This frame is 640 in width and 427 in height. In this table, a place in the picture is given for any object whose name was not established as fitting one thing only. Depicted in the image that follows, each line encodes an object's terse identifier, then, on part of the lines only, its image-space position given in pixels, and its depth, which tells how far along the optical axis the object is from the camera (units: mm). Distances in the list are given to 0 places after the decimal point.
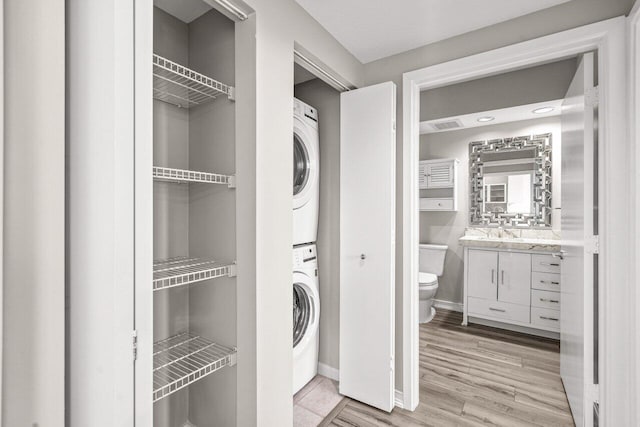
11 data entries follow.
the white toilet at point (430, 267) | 3576
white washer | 2168
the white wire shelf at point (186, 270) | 1245
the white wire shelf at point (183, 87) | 1348
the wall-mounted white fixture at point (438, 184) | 3881
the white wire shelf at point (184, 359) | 1312
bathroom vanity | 3111
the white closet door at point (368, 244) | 2012
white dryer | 2143
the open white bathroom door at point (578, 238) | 1629
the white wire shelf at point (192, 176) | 1250
